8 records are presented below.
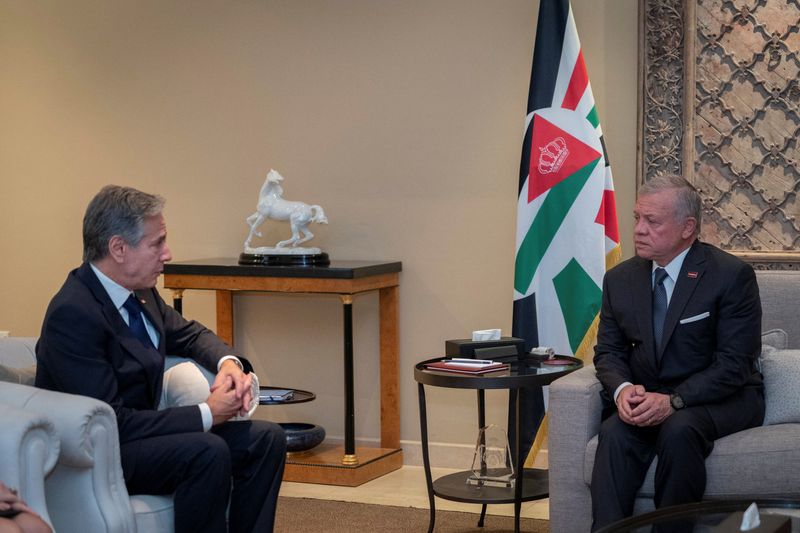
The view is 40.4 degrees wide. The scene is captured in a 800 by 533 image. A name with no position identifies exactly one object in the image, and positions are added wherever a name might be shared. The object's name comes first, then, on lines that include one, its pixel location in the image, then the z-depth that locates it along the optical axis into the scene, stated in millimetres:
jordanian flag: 4246
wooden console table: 4590
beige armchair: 2576
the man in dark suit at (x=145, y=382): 2824
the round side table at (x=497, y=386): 3514
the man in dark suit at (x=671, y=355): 3102
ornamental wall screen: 4215
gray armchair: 3088
